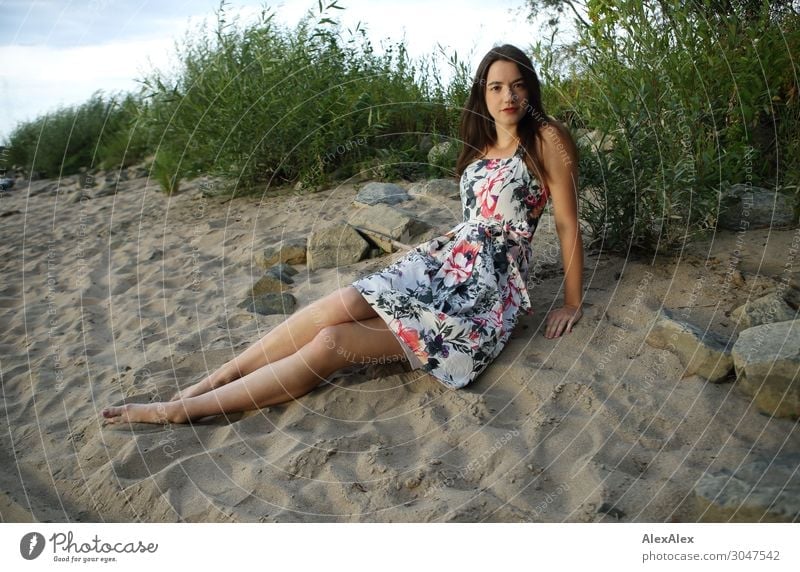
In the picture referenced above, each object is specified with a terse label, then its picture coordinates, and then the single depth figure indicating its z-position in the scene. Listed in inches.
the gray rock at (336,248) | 175.5
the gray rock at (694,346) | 108.8
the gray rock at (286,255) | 182.4
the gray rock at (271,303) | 157.2
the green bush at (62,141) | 308.0
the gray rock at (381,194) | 204.5
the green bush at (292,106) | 221.5
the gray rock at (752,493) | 79.7
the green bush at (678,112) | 134.6
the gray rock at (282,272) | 170.0
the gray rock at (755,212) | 146.3
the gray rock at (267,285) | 165.3
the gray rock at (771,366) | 99.4
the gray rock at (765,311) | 115.8
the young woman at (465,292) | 115.7
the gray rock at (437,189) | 206.2
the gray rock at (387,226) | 177.0
